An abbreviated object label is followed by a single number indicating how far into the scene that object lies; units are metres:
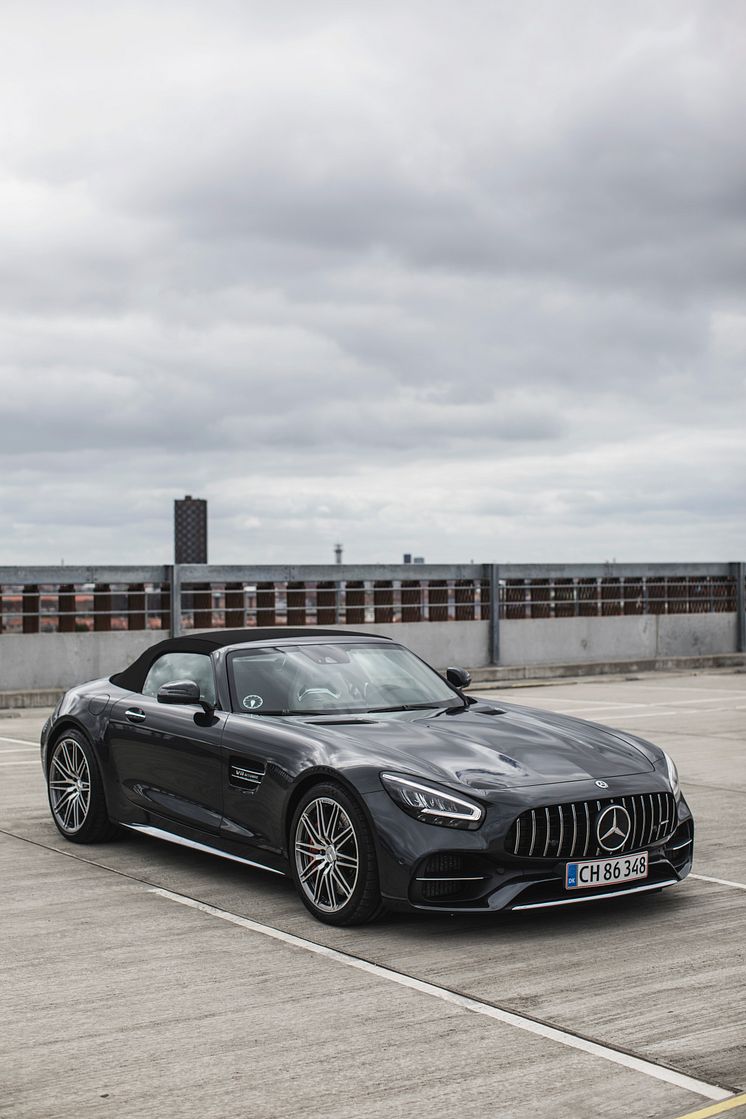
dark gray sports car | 6.05
